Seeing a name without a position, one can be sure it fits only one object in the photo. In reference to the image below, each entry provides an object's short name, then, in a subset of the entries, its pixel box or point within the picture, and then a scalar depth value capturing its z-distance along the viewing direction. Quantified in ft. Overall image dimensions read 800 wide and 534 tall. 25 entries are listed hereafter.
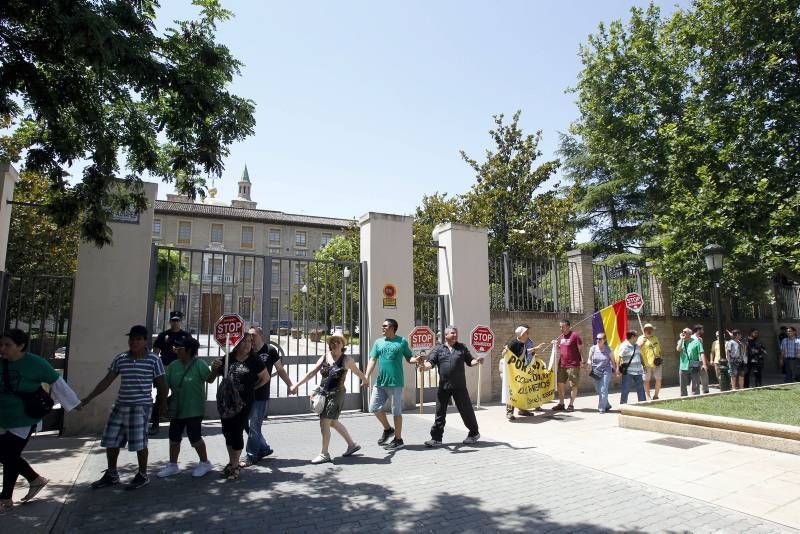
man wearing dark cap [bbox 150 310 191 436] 26.17
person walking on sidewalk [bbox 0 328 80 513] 15.76
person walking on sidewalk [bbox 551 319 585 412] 35.70
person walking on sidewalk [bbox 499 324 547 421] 32.42
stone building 175.11
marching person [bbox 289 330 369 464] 22.11
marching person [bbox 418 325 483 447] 25.12
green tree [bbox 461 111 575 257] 66.59
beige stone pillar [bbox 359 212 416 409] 35.94
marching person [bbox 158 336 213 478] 19.38
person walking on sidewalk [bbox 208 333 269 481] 19.16
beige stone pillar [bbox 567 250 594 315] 47.85
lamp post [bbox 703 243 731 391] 39.86
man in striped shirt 18.12
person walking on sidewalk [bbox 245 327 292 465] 21.74
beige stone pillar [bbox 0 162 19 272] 26.96
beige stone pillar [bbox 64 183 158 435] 27.55
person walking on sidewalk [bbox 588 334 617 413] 35.24
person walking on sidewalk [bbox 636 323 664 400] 38.96
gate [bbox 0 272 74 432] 26.66
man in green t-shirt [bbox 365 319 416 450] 24.94
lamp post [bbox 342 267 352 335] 34.79
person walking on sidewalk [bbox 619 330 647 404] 35.94
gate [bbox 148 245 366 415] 29.40
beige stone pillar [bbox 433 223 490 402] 39.19
